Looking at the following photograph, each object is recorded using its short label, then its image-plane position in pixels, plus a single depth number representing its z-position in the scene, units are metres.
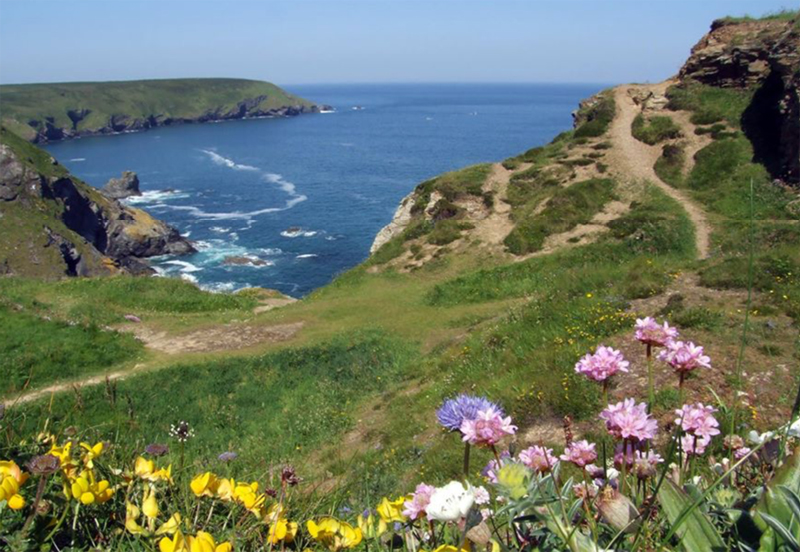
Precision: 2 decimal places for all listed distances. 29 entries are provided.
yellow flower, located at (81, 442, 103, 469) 3.25
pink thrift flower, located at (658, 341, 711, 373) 2.90
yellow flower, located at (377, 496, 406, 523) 2.83
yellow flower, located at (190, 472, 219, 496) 3.04
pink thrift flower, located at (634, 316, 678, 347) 3.06
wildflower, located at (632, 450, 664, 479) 2.79
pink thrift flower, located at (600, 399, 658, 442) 2.51
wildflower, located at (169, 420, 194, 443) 3.40
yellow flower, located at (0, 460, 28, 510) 2.52
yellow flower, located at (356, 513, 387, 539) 2.89
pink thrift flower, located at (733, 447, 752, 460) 3.17
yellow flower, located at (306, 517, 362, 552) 2.69
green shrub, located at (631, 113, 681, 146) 38.19
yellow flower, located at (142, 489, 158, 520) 2.88
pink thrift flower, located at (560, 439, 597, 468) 2.79
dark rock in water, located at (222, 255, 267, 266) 67.44
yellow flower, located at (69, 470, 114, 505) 2.80
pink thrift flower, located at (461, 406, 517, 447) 2.43
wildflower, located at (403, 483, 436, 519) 2.49
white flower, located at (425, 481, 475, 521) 2.02
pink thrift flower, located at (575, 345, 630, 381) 2.87
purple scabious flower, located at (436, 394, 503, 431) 2.62
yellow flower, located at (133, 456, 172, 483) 3.41
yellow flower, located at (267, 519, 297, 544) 2.87
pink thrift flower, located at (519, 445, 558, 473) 2.59
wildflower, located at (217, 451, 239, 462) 3.79
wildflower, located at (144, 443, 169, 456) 3.25
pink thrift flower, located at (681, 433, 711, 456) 2.90
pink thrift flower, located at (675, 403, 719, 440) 2.92
